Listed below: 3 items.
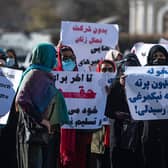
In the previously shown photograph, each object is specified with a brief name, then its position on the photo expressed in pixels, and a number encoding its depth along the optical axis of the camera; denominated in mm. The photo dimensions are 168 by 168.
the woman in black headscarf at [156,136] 18141
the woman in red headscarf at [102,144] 19375
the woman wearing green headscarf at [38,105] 15633
